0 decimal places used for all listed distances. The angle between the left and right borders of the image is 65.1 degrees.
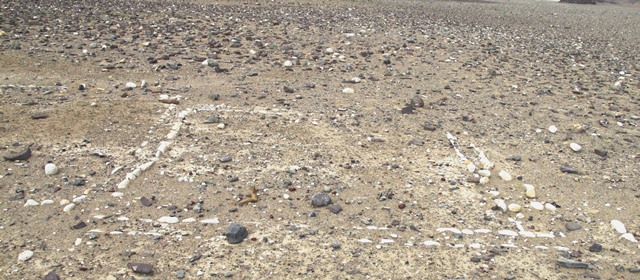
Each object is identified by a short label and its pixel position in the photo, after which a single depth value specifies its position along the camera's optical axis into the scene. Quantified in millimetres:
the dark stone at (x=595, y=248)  3771
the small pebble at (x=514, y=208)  4242
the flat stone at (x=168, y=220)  3871
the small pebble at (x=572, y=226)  4035
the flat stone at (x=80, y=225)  3731
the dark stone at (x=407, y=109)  6207
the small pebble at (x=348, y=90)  6813
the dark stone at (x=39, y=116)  5492
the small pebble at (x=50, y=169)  4434
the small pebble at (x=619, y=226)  4016
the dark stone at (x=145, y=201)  4066
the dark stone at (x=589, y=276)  3465
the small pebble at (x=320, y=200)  4168
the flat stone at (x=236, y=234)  3678
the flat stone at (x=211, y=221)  3893
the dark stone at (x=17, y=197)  4057
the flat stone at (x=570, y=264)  3557
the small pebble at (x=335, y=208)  4098
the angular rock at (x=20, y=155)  4598
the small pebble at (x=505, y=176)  4734
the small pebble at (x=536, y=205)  4316
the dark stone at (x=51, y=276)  3201
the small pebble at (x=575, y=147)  5420
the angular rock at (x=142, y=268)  3312
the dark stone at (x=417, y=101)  6430
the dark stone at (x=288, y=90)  6707
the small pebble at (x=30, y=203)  3990
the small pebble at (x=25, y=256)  3383
